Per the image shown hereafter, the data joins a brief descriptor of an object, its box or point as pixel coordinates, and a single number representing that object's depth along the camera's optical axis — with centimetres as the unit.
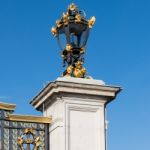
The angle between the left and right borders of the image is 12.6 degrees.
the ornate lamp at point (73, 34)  1653
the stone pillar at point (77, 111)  1566
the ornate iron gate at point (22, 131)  1570
